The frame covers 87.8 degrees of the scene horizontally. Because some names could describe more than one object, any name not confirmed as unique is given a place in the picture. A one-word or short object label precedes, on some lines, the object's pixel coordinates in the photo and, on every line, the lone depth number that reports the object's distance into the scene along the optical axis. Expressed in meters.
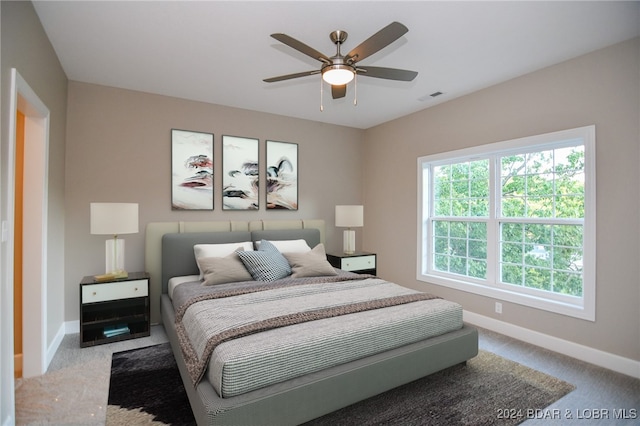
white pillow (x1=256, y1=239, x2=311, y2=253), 3.97
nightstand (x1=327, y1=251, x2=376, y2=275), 4.57
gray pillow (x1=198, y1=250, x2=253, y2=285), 3.18
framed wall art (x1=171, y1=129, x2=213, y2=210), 3.95
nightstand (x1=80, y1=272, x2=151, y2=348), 3.12
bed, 1.74
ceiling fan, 1.98
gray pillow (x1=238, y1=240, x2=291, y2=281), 3.34
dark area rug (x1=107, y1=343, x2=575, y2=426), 2.07
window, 3.06
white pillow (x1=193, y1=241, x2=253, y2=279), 3.62
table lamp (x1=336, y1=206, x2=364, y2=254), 4.66
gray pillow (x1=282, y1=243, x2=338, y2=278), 3.50
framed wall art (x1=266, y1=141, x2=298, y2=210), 4.57
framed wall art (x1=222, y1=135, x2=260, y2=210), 4.25
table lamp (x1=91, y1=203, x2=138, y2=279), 3.11
